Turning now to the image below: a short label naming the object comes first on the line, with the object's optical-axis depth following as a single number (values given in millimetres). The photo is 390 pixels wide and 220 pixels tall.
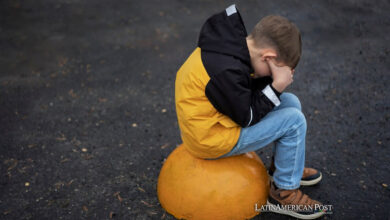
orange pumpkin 3068
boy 2709
